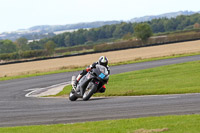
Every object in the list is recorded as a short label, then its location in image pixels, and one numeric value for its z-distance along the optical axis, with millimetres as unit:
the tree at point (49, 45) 117912
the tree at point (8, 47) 144625
